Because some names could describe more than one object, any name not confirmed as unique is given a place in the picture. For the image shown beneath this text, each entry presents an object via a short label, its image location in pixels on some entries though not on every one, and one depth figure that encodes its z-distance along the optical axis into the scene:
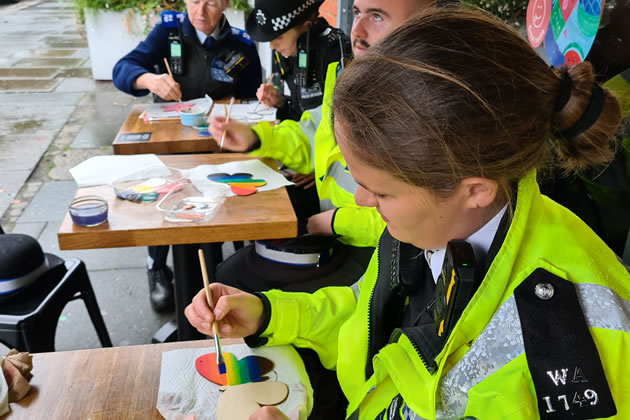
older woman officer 3.08
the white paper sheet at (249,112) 2.98
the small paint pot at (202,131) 2.70
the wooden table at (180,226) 1.64
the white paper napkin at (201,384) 0.99
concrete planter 7.63
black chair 1.78
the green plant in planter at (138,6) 7.22
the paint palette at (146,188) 1.86
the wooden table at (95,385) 0.96
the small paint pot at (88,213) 1.64
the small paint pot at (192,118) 2.79
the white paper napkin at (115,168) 2.01
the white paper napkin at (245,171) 2.03
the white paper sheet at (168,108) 2.97
